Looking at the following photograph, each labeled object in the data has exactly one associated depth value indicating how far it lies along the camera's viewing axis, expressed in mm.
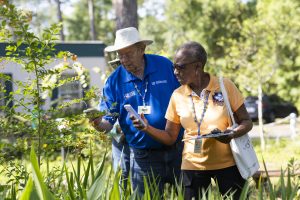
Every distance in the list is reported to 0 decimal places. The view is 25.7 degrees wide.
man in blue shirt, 4449
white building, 20803
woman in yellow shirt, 3826
